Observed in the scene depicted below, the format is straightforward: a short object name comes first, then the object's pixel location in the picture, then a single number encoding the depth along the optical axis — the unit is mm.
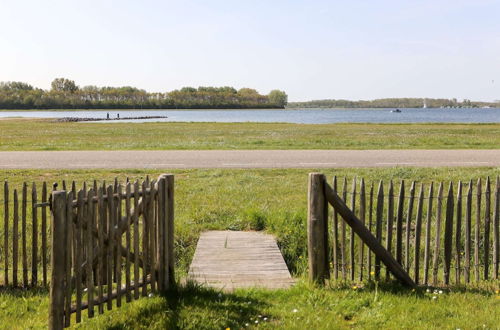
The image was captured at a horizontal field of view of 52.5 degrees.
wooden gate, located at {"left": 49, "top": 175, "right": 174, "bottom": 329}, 4668
